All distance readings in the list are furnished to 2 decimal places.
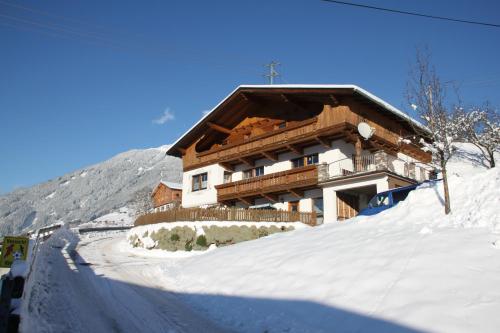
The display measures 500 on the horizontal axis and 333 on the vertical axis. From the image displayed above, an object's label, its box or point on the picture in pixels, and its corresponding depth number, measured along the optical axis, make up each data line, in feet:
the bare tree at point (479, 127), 89.15
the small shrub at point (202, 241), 69.92
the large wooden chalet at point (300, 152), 76.38
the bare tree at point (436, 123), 43.16
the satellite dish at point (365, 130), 74.54
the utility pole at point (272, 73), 120.16
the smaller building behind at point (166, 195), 164.76
